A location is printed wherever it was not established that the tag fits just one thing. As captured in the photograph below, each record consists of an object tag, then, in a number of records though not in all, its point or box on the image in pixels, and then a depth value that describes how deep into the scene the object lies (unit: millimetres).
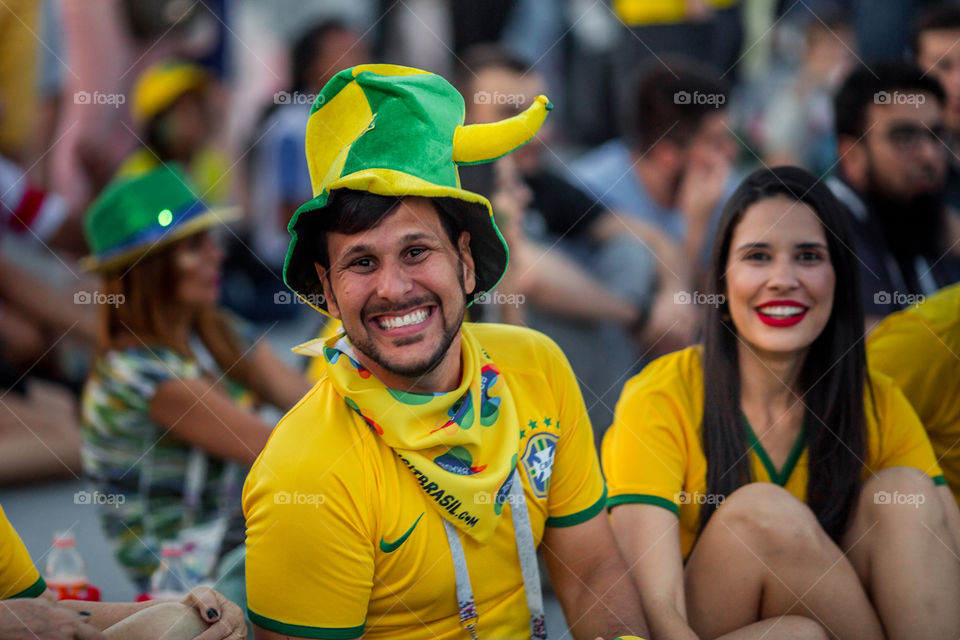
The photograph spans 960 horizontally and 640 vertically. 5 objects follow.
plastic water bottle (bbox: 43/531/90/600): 2684
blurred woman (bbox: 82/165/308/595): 3057
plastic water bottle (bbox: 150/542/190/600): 2910
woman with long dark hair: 2357
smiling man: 1981
